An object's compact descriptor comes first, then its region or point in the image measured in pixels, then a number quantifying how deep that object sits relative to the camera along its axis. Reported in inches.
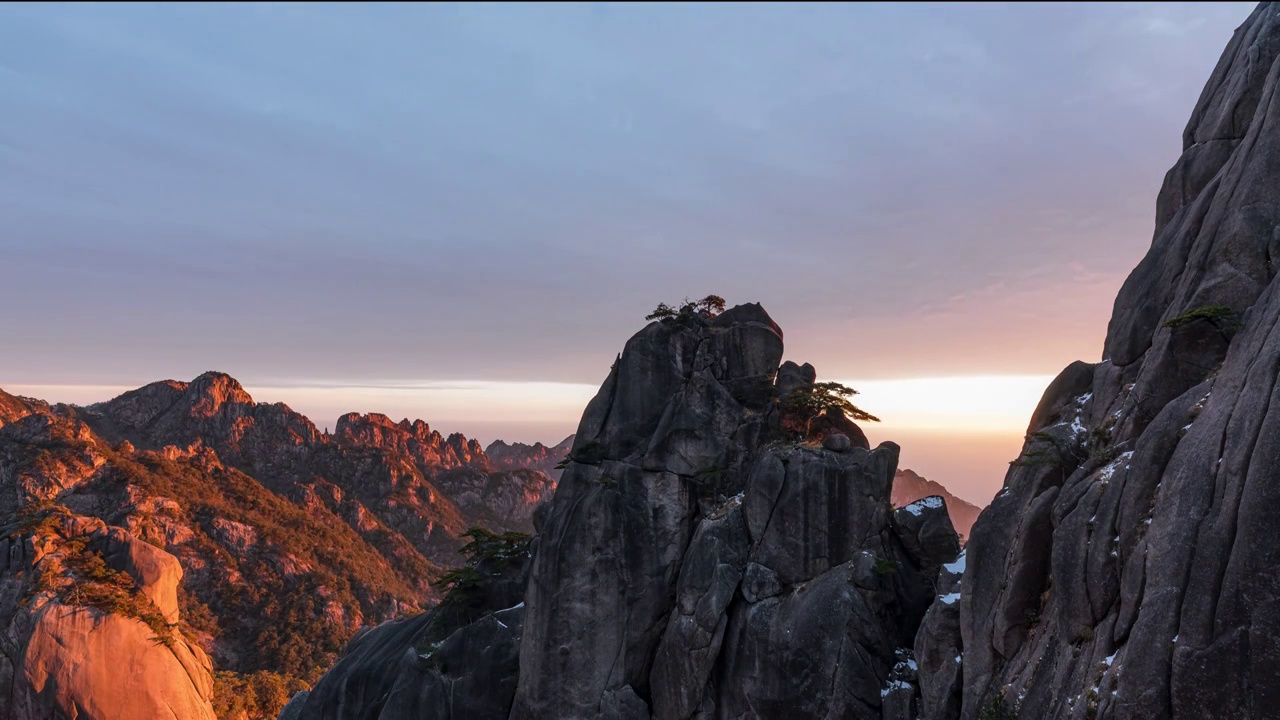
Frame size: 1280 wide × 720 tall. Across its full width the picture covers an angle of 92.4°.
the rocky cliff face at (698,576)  1253.7
